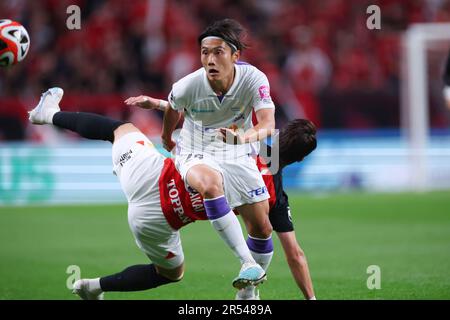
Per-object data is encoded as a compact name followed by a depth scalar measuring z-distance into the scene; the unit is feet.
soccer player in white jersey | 45.27
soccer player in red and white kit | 45.70
